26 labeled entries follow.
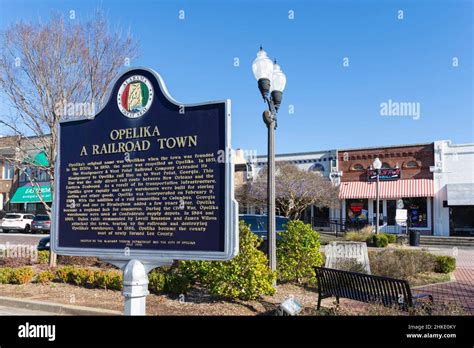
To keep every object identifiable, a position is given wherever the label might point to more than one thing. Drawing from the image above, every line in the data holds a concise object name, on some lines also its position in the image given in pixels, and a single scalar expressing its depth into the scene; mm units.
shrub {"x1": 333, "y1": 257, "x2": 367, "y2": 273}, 10381
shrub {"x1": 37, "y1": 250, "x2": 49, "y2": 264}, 12570
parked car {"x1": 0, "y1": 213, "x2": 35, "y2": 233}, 31625
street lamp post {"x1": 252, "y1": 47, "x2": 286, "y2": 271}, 8320
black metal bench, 6289
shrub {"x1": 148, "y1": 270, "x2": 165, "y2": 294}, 8422
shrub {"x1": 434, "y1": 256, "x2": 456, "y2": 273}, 12391
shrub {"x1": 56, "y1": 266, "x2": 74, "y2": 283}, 9750
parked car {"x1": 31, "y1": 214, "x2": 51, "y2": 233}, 30516
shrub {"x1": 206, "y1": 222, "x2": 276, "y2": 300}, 7652
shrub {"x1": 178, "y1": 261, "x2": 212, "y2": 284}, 8087
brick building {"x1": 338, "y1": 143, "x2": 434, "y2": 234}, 28578
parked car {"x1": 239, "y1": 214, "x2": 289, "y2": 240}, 15309
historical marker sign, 4051
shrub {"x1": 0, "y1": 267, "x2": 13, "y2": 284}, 9789
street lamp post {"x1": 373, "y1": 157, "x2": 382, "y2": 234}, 22992
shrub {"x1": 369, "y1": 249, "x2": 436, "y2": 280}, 11055
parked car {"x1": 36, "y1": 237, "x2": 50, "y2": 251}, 15508
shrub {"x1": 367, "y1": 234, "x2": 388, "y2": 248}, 21516
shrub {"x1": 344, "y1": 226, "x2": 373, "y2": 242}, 22705
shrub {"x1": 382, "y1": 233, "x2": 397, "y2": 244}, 23192
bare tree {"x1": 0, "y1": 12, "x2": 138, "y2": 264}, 11461
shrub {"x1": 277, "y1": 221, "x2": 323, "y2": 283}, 9438
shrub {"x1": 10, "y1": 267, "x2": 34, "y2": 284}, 9688
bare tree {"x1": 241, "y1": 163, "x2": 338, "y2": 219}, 27359
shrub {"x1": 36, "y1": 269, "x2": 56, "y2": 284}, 9742
